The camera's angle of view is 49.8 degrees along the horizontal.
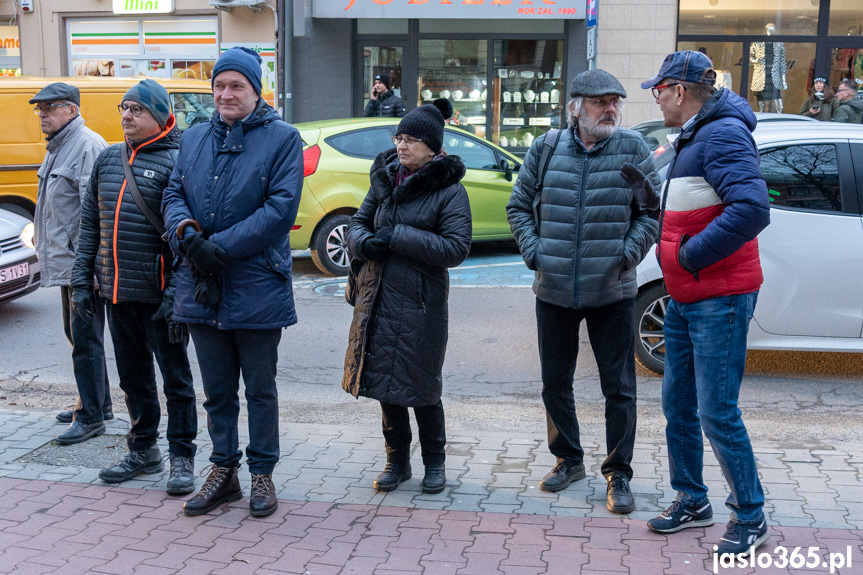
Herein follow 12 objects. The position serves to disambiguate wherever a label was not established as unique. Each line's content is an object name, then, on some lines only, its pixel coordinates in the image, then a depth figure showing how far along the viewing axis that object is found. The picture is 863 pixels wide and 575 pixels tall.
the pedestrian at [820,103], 14.88
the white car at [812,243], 5.95
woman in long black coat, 4.23
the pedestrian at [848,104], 14.20
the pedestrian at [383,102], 13.88
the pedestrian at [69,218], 5.09
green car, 9.82
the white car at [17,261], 7.82
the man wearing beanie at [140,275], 4.45
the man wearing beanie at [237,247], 4.10
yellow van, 10.55
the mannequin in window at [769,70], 16.80
